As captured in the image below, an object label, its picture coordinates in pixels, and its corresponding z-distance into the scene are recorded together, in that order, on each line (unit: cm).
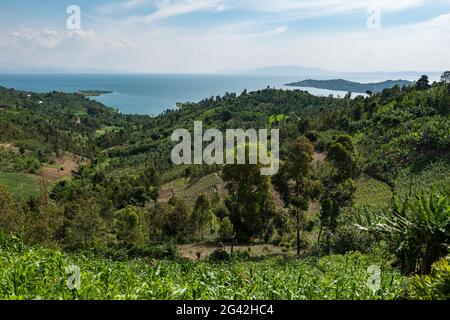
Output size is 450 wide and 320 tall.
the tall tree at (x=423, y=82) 5455
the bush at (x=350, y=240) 1586
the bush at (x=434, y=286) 594
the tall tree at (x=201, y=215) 2672
